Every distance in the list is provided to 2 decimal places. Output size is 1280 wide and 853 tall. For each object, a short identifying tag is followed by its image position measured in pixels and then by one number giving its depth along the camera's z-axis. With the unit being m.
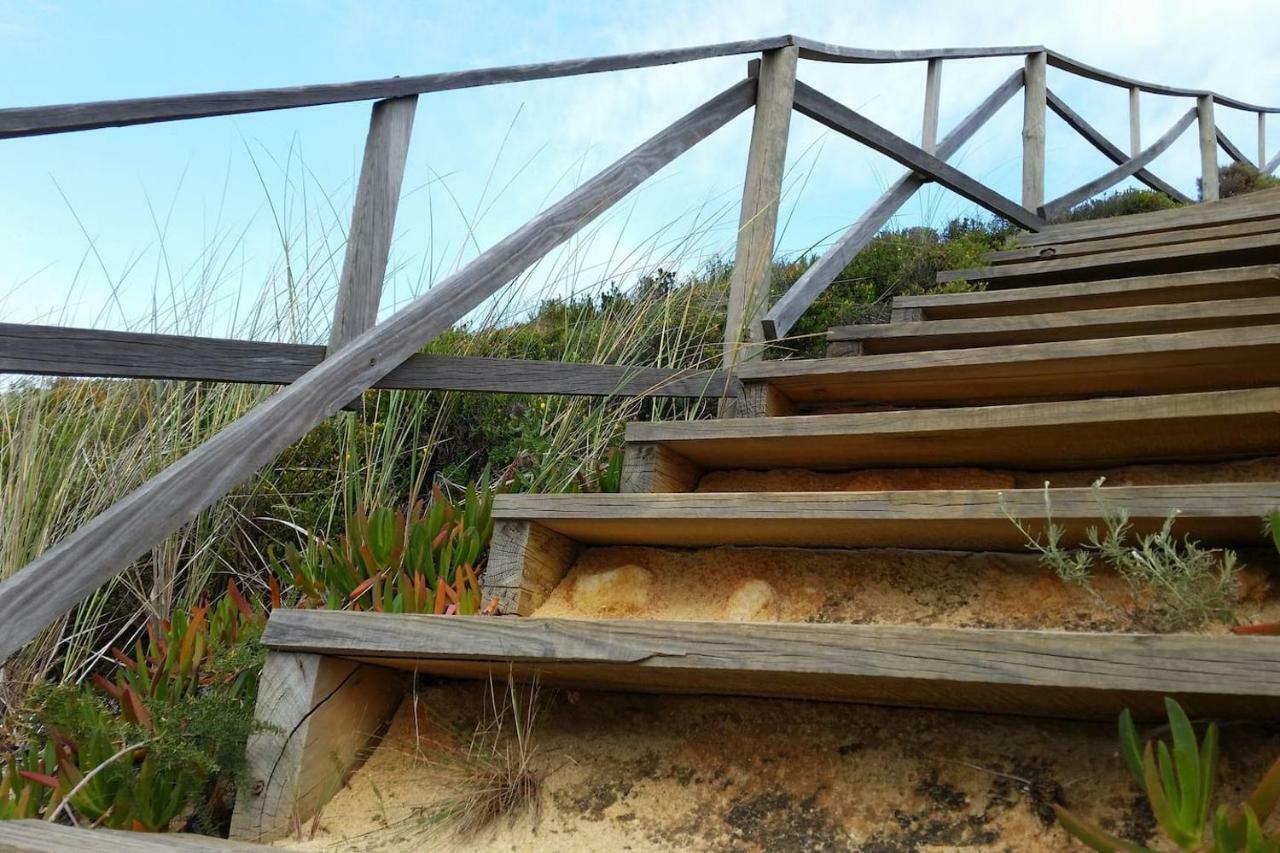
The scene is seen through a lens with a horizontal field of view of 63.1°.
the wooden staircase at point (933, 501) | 1.32
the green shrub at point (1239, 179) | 10.37
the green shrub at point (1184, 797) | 1.08
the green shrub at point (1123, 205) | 8.65
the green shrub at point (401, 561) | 2.07
